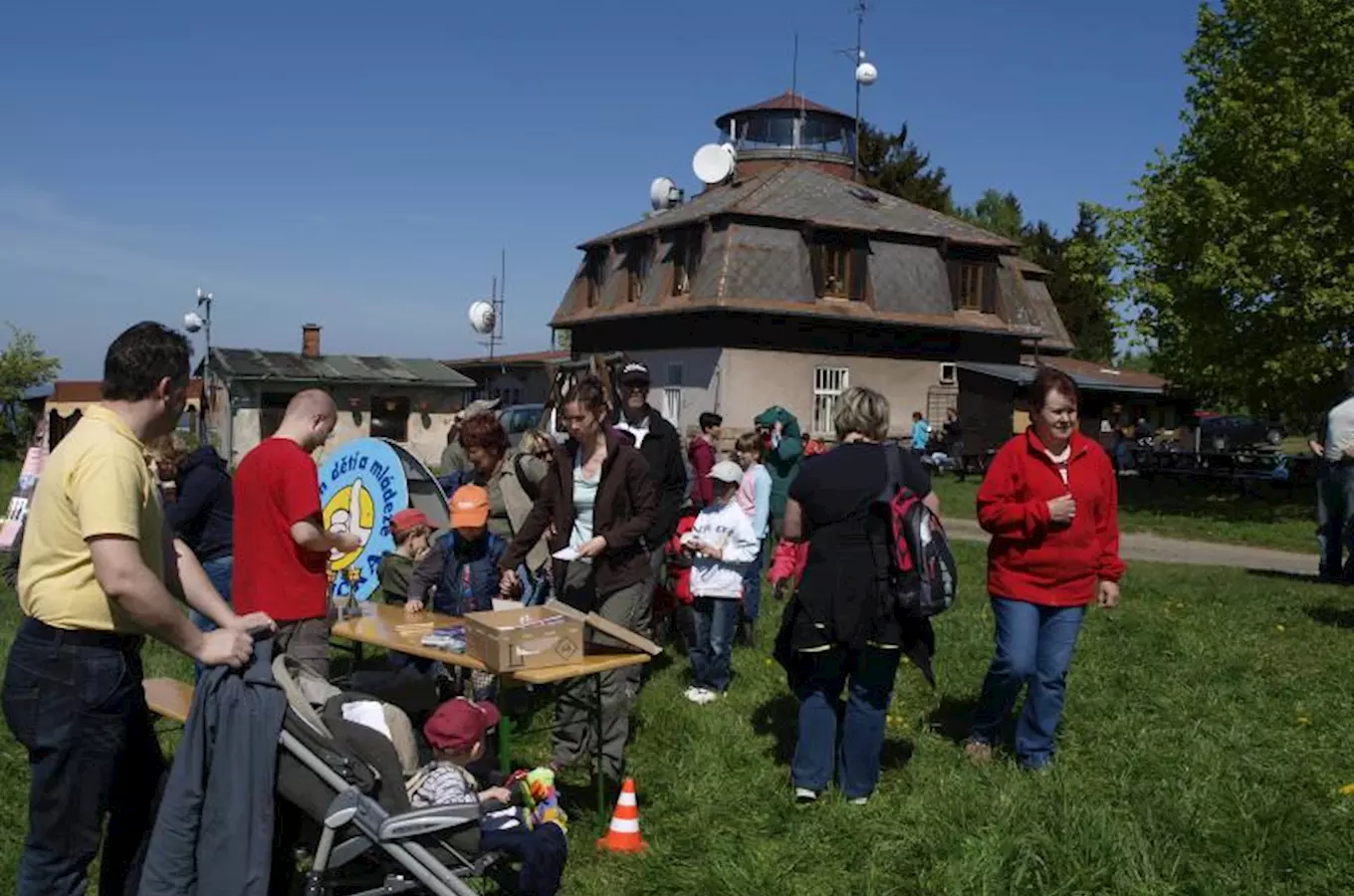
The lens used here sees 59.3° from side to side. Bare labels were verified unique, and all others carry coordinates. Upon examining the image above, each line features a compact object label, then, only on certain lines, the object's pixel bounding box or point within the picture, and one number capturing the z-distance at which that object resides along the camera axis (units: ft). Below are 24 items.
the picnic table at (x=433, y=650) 18.11
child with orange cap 24.06
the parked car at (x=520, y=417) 79.36
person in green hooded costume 41.24
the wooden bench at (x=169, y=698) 16.92
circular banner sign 28.71
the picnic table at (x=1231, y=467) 82.74
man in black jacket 27.20
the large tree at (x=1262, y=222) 69.15
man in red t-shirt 19.02
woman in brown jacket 20.95
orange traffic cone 18.11
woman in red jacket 19.90
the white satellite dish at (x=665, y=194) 130.82
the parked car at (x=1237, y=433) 149.18
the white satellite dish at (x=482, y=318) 161.38
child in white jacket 26.66
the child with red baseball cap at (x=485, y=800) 14.73
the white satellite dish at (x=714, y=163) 123.85
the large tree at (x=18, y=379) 132.16
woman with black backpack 18.34
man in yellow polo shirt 12.19
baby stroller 13.38
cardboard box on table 17.98
